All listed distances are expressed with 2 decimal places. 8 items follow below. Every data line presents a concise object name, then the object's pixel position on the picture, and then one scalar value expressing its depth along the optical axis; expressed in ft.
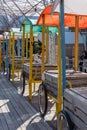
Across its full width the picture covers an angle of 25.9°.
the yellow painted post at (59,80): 9.58
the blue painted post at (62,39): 9.36
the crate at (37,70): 16.12
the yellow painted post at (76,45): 13.74
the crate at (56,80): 11.28
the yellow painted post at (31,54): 15.59
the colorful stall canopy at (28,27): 16.27
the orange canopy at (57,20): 13.89
